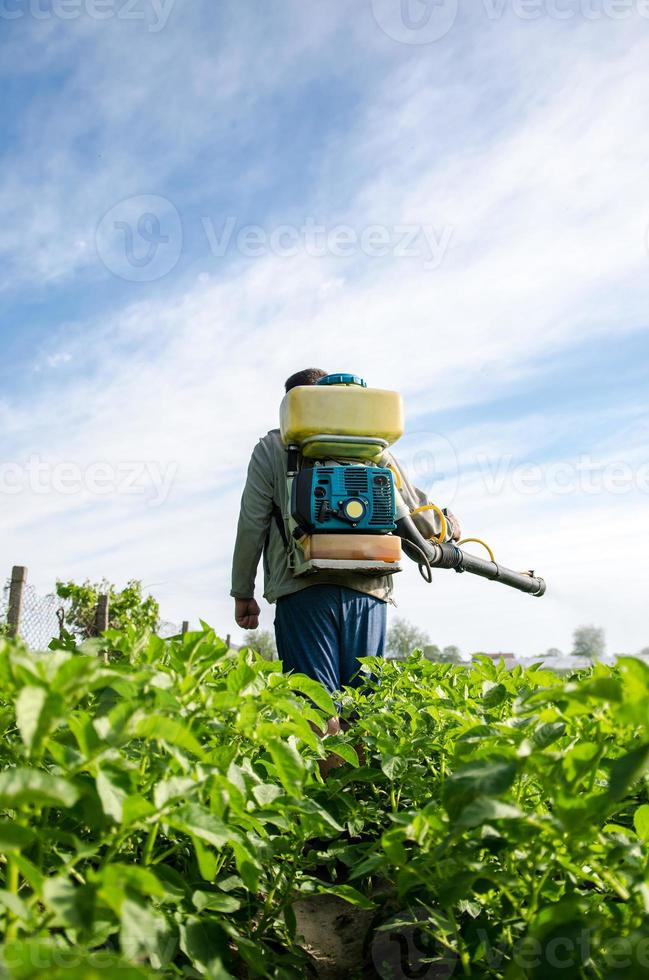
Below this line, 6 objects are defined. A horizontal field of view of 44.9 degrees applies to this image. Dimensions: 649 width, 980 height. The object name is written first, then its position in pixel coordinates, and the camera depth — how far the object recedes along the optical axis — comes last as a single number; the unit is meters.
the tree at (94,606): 14.91
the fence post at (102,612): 13.16
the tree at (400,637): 56.59
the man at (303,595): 3.79
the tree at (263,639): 43.72
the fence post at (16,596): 10.23
